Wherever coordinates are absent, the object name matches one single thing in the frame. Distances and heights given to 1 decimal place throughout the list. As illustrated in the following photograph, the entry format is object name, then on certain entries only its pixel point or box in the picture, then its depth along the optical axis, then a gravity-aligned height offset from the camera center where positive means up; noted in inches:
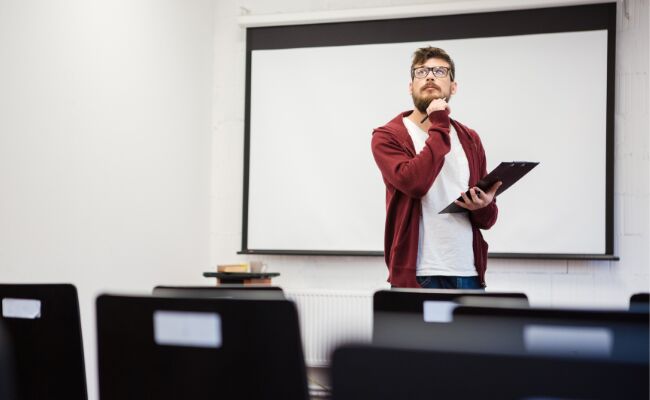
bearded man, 87.9 +4.0
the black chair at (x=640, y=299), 54.5 -5.8
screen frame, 161.6 +46.5
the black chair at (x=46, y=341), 55.3 -10.1
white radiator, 174.6 -22.8
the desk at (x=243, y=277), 165.6 -14.0
